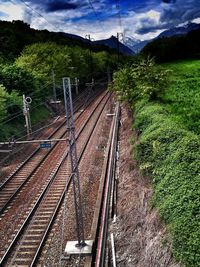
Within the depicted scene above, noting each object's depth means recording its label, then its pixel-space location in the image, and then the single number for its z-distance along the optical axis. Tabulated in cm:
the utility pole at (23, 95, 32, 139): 4019
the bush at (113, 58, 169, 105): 3725
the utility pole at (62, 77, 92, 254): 1725
